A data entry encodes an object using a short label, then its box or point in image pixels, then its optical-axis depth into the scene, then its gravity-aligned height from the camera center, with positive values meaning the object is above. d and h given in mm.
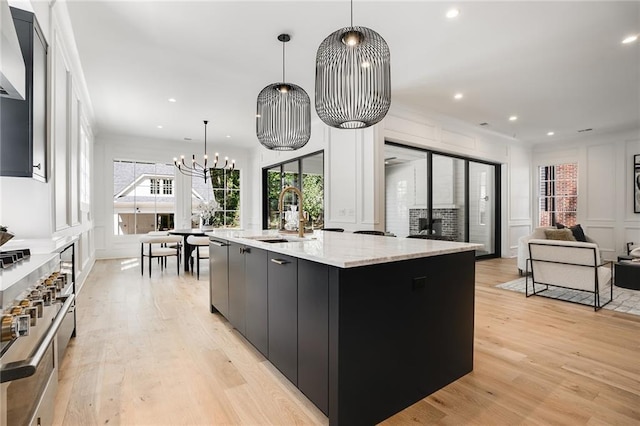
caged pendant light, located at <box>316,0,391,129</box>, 2350 +1020
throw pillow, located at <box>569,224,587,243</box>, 5659 -430
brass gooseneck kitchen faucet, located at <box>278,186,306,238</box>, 2856 -53
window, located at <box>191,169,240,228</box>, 8109 +464
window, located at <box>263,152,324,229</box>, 6164 +580
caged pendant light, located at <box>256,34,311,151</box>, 3352 +998
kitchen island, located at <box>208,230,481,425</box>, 1515 -592
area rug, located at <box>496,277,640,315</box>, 3549 -1075
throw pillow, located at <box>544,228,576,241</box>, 4707 -359
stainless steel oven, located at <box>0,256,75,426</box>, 867 -404
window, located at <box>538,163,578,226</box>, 7430 +368
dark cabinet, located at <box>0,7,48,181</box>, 1966 +594
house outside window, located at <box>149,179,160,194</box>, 7662 +616
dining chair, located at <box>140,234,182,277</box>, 5469 -525
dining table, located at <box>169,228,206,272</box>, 5684 -616
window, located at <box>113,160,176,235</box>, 7375 +342
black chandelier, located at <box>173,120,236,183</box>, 7673 +1019
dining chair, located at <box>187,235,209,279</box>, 5323 -541
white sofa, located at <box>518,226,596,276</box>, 4773 -508
